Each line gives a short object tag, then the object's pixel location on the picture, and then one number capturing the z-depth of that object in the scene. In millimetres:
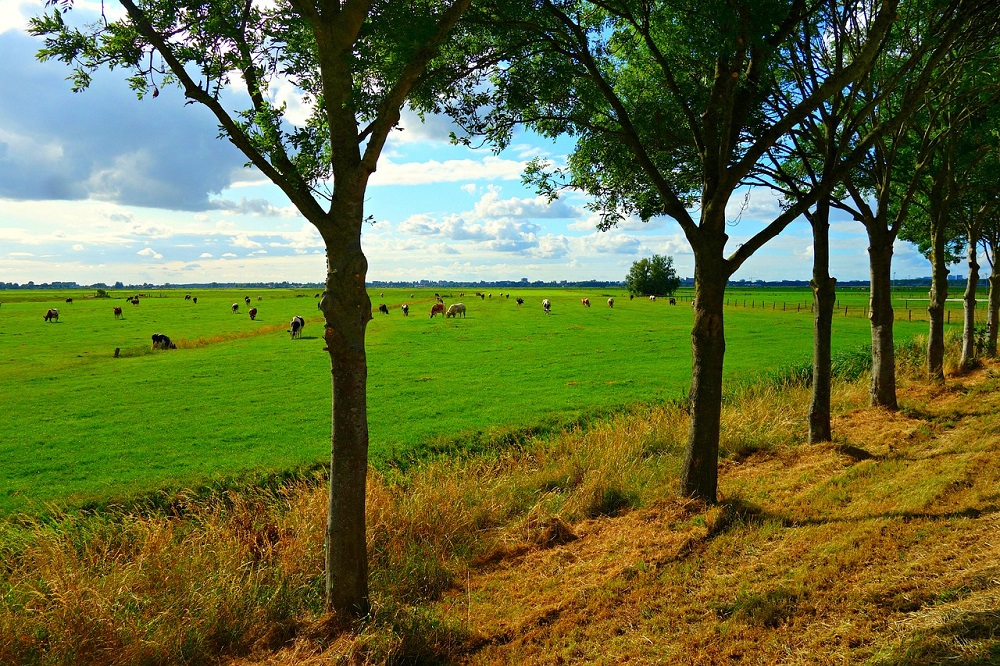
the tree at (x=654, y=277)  138750
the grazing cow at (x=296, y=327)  48781
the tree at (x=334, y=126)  6148
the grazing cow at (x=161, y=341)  42719
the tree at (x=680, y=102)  8281
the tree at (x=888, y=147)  11422
